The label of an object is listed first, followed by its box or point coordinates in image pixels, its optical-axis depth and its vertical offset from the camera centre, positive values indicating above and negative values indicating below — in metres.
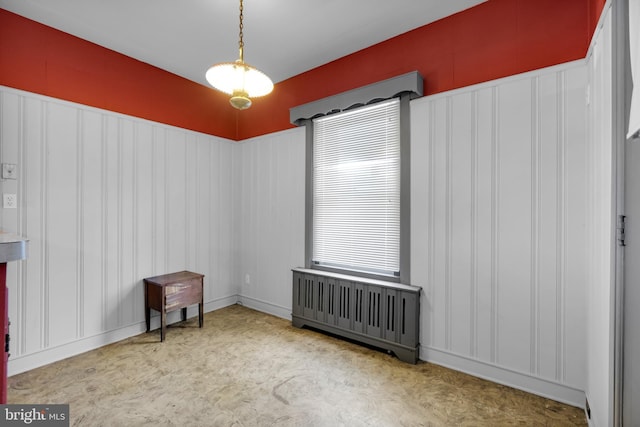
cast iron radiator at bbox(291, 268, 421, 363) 2.56 -0.93
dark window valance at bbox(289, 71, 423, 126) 2.53 +1.13
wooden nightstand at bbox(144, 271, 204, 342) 2.97 -0.85
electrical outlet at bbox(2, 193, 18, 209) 2.35 +0.10
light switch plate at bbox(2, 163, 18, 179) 2.34 +0.34
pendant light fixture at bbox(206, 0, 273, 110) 1.75 +0.82
